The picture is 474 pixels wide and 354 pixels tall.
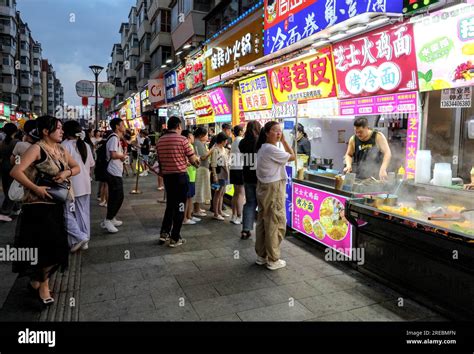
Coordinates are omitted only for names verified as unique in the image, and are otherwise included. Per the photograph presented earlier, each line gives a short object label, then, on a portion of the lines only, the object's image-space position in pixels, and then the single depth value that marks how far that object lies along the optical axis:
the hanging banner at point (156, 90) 21.17
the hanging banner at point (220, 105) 11.87
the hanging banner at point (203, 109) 13.37
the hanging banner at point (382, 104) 5.37
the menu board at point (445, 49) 4.30
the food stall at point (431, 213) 3.48
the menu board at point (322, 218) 5.17
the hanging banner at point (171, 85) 17.91
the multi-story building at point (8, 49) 48.03
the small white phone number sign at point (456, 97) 4.82
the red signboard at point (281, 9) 7.21
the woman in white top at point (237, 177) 7.17
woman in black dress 3.71
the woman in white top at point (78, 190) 5.50
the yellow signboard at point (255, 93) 9.41
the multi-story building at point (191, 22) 19.72
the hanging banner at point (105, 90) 20.55
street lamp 18.23
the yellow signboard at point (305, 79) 6.98
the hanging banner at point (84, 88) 19.20
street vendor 5.90
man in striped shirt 5.86
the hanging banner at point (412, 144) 5.39
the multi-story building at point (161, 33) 29.22
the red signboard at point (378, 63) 5.20
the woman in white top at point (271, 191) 4.86
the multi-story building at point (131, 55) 43.88
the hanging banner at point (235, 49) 9.28
